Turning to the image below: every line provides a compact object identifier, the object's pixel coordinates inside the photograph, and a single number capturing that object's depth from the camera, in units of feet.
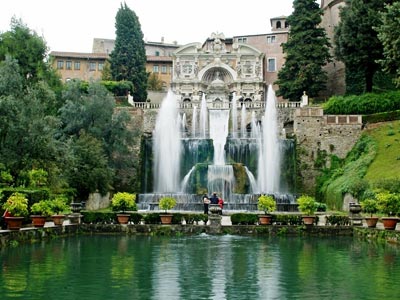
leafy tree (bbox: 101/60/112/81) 191.42
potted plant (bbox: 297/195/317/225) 76.28
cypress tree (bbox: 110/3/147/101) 179.52
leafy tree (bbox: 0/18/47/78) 144.38
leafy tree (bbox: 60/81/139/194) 125.29
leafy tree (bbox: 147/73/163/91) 206.49
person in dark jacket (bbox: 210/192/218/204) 85.56
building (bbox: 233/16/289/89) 204.85
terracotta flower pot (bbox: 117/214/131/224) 77.51
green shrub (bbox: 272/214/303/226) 76.74
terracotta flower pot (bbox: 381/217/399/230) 67.15
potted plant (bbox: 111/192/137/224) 79.67
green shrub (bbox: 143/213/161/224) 77.61
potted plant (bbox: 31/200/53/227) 68.18
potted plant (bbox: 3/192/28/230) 61.52
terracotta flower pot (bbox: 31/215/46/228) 68.03
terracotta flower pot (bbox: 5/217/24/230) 61.32
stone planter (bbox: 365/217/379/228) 72.02
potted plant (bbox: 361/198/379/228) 72.13
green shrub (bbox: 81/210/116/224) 77.20
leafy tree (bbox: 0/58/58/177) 86.99
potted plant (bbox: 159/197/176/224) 81.25
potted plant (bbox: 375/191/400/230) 71.67
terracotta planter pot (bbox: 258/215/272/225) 76.84
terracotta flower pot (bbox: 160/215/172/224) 77.20
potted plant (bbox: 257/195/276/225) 76.89
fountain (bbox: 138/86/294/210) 118.83
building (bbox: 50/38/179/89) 221.05
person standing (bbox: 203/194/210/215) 88.61
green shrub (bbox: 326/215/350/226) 75.87
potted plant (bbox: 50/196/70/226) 71.46
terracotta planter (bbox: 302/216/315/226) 76.23
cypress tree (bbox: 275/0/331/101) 159.74
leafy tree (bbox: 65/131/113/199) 110.63
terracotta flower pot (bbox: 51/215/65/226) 73.46
